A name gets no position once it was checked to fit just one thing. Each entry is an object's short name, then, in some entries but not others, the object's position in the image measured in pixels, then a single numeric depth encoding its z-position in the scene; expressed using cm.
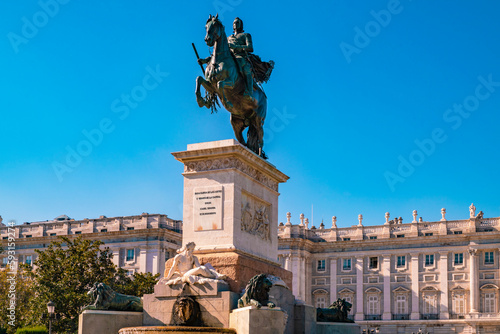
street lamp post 2588
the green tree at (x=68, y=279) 3522
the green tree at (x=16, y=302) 3881
